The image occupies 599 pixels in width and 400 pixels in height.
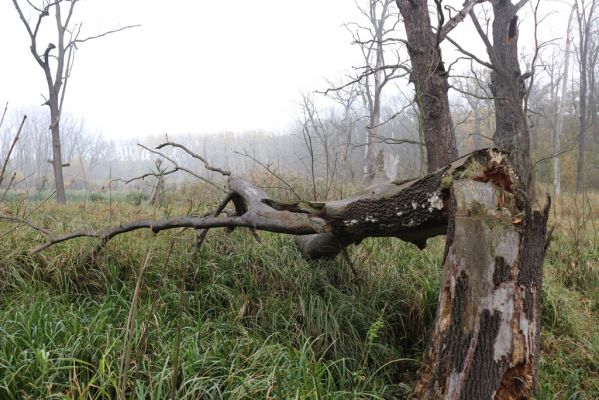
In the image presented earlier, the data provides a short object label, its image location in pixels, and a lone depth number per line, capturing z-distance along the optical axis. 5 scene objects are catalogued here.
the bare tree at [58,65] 7.72
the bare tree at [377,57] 17.27
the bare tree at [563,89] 16.75
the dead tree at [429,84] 4.20
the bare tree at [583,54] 14.41
